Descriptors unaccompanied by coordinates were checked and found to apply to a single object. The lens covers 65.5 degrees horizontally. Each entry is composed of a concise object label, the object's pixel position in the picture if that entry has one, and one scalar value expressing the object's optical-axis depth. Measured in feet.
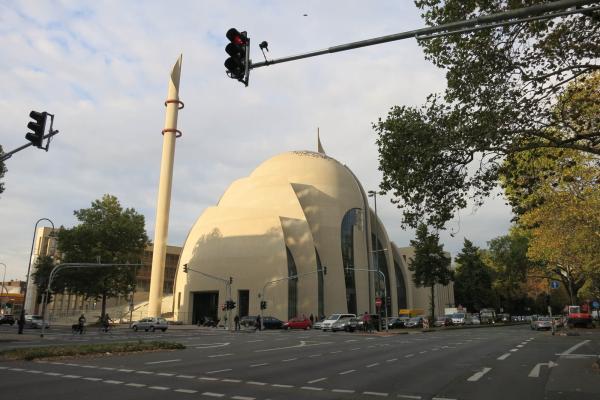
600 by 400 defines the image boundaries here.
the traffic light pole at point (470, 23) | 21.50
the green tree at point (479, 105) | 43.04
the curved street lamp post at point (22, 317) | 111.82
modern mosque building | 203.82
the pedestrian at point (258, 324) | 159.48
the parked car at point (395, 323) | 163.43
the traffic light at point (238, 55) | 27.14
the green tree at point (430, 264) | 191.72
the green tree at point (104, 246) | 176.86
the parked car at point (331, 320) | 146.82
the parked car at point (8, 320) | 179.32
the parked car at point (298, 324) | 162.26
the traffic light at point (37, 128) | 44.52
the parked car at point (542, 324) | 149.69
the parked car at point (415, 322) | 176.88
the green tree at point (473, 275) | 258.37
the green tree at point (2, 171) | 80.96
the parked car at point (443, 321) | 189.67
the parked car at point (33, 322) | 159.53
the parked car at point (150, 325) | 148.25
